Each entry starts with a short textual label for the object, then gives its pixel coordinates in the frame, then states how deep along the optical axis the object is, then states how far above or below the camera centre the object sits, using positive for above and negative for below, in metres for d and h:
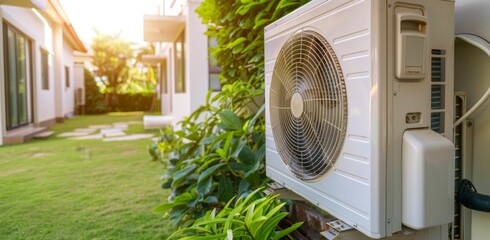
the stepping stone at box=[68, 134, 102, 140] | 5.98 -0.59
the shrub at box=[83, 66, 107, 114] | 9.10 +0.16
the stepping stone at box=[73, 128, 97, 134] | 6.76 -0.52
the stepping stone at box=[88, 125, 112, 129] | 7.85 -0.52
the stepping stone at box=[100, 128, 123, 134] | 7.39 -0.57
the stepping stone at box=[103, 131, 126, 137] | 6.93 -0.61
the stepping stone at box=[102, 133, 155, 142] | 6.35 -0.64
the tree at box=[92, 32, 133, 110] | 9.68 +1.01
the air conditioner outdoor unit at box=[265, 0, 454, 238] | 0.82 -0.03
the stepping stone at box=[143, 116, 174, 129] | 7.84 -0.44
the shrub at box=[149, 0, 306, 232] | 1.76 -0.17
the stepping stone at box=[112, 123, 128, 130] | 8.40 -0.56
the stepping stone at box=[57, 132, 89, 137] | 5.39 -0.52
